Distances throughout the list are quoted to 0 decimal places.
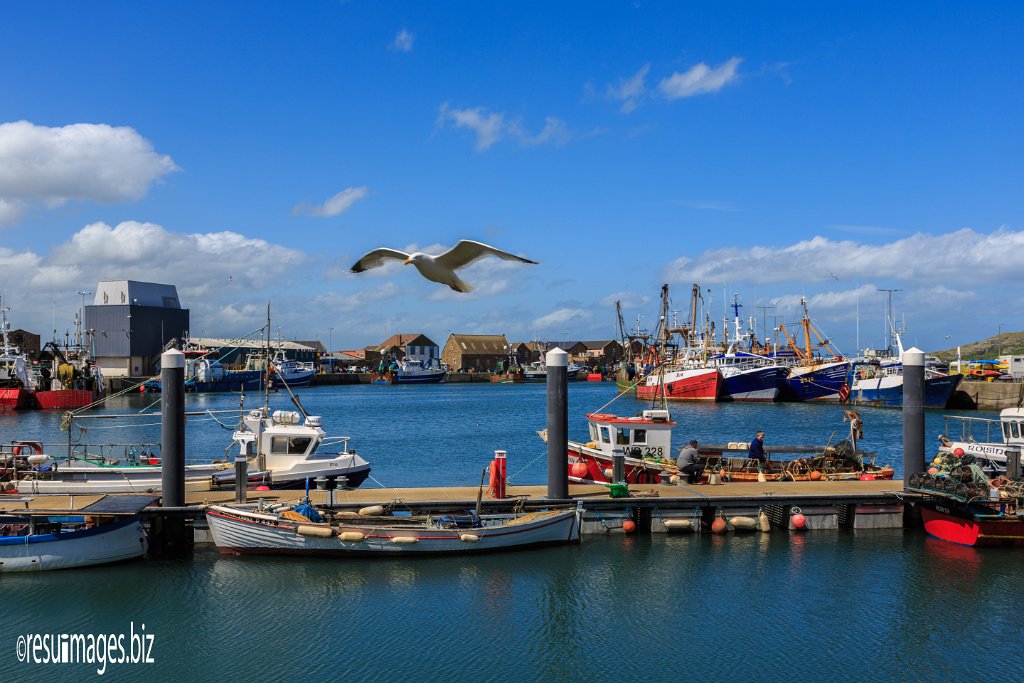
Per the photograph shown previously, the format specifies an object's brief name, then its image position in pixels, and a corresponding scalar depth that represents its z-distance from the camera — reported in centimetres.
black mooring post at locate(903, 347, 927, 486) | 2112
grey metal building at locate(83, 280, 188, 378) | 12838
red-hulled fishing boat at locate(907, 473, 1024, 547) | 1992
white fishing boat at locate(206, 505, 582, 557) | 1850
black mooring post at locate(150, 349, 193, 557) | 1897
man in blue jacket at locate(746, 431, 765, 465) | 2528
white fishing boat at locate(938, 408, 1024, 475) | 2542
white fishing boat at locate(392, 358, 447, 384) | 15812
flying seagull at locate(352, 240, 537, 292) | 1295
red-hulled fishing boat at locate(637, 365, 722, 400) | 8662
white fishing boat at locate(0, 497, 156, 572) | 1764
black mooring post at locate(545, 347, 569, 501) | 1969
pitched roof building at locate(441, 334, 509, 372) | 18725
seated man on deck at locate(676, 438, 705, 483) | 2347
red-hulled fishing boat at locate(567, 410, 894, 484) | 2430
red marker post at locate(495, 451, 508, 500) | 2059
